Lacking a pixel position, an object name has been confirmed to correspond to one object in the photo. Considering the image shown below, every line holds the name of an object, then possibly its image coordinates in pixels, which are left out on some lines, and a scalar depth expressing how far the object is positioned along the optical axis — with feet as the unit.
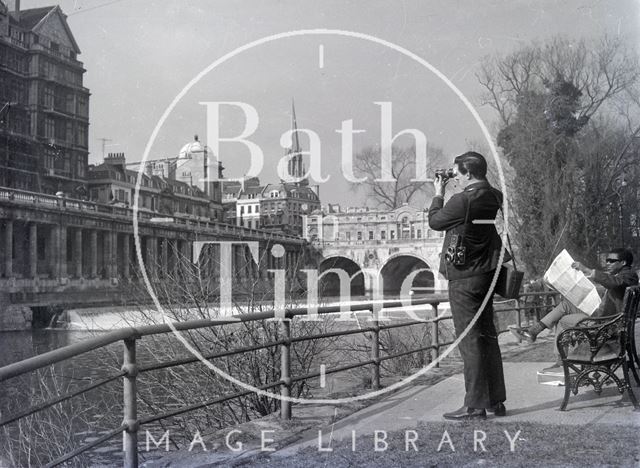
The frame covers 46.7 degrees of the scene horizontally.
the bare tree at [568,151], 79.61
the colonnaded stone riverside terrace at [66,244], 121.70
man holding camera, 15.26
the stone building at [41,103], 143.13
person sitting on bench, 17.62
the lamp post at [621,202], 80.33
